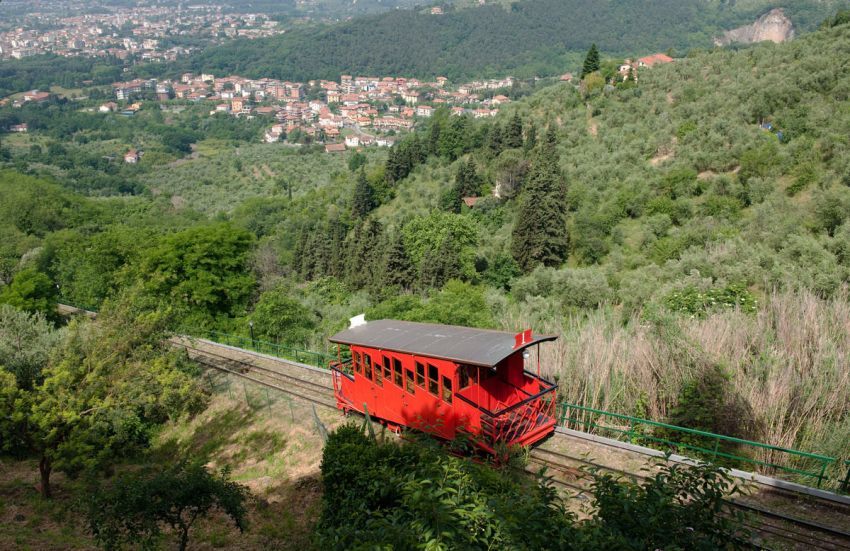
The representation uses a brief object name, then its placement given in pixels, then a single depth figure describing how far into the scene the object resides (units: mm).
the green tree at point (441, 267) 40438
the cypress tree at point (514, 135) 62403
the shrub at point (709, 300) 19734
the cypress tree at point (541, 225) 39938
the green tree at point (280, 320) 28188
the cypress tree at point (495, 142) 64062
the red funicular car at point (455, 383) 11328
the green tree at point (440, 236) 43406
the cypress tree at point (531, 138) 59000
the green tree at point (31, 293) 38938
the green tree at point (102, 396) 14102
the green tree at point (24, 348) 16203
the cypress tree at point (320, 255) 55094
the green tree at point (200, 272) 33250
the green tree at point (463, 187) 58844
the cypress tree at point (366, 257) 46906
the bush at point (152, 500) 8664
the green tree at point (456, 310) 22297
